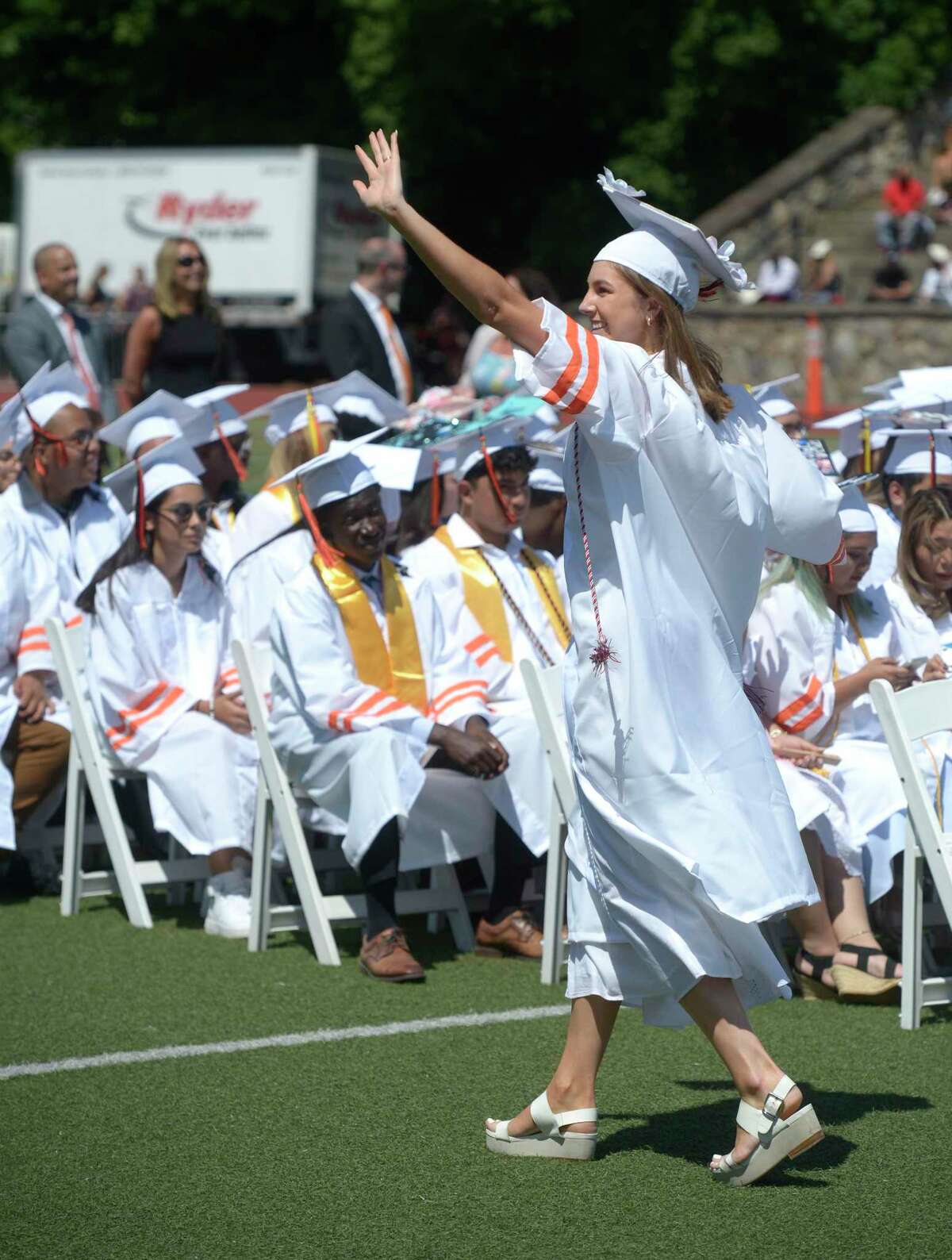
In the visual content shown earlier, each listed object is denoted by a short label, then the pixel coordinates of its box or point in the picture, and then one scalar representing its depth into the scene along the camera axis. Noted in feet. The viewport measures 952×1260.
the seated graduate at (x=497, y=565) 50.19
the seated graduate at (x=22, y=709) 51.16
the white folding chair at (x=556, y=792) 43.80
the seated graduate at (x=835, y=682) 44.14
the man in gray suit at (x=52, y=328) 71.72
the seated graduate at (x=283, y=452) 55.57
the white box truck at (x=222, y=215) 195.21
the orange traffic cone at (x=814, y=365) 140.56
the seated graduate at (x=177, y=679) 48.83
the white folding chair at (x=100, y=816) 48.70
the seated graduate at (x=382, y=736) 44.73
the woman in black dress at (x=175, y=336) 70.33
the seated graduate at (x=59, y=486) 54.03
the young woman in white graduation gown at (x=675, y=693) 29.86
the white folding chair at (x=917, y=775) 39.47
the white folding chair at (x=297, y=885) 45.50
